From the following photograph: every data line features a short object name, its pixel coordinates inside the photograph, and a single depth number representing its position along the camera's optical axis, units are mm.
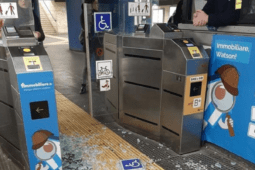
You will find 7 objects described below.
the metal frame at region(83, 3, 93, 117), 3113
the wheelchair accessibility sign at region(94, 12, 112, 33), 3105
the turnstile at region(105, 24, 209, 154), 2402
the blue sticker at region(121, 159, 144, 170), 2312
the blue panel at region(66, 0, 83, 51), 10086
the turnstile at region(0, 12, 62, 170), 1735
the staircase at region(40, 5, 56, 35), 19250
